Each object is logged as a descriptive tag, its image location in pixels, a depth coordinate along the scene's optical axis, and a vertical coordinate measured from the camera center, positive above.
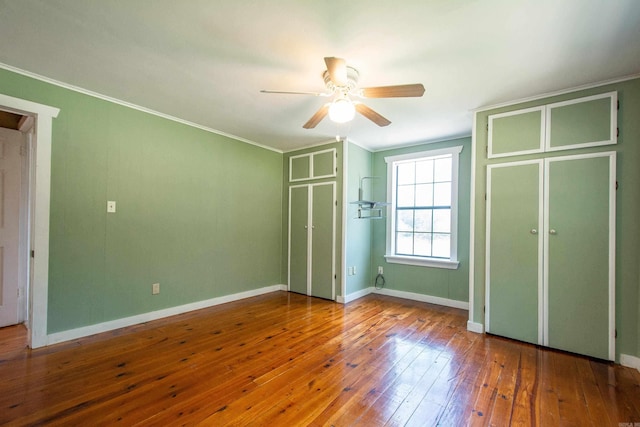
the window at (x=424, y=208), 4.07 +0.13
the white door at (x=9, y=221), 3.06 -0.12
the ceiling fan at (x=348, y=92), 1.86 +0.89
